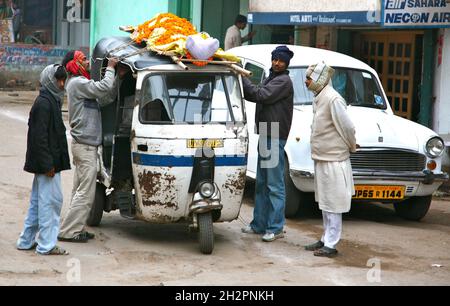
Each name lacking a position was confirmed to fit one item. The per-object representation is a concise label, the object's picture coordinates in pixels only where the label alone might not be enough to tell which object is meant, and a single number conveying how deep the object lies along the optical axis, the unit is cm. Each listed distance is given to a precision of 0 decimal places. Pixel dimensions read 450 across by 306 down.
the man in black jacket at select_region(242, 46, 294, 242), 925
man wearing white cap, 871
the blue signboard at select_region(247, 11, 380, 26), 1412
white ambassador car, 1025
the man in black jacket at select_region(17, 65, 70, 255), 814
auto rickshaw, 851
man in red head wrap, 886
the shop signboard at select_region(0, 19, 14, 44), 2616
